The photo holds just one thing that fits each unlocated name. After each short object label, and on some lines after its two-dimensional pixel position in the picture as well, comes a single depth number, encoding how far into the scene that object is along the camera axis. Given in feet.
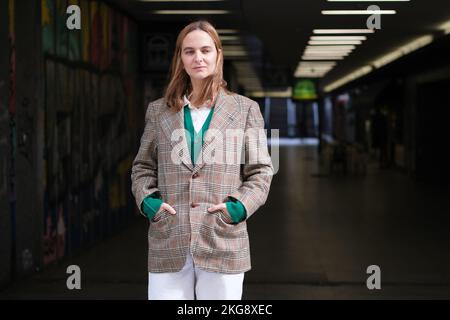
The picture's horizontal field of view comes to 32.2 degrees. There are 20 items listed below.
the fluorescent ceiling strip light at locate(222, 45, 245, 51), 53.07
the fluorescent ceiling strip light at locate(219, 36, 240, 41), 46.35
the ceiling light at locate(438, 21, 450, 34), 40.19
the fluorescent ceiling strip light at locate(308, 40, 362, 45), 50.47
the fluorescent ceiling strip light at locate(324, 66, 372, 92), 79.86
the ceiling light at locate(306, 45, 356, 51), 54.95
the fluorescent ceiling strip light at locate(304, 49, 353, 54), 58.23
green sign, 97.23
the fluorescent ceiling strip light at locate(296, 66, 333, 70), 81.40
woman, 8.55
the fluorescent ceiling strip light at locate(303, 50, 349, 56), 60.29
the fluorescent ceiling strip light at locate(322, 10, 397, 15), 34.71
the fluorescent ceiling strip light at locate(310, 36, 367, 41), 47.51
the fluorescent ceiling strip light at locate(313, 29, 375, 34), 42.91
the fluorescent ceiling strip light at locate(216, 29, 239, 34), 42.37
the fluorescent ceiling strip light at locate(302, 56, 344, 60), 66.51
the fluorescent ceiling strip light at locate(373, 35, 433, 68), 47.24
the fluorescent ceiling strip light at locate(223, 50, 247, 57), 58.22
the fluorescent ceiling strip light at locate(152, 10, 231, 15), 35.53
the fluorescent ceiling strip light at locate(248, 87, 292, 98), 157.69
